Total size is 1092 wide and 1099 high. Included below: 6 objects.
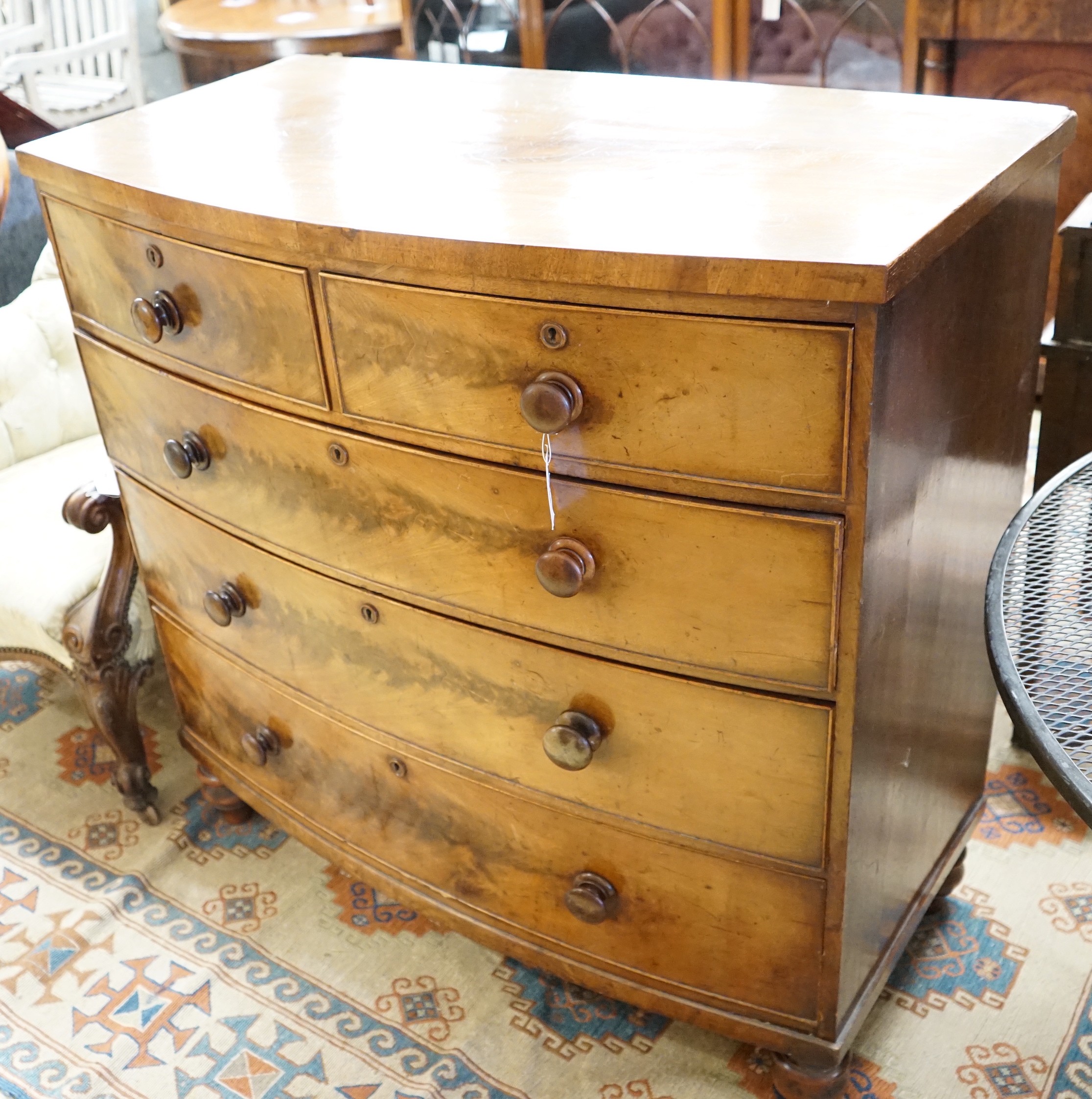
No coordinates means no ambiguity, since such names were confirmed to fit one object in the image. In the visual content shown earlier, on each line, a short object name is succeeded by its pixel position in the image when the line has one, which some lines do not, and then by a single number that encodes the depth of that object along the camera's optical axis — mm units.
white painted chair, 4977
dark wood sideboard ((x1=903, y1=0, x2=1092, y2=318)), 2336
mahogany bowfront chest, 998
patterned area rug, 1471
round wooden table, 3418
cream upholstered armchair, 1776
